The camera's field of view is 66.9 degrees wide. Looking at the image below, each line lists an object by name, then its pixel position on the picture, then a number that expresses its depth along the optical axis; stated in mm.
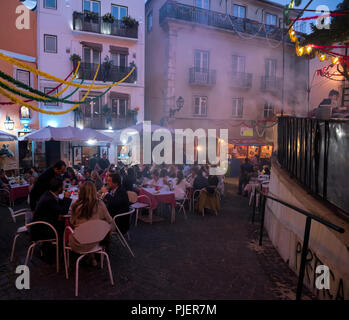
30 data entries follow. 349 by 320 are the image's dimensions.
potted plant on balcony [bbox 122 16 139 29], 16927
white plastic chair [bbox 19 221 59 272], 4160
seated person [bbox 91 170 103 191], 8242
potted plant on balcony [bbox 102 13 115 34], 16539
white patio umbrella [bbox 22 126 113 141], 9977
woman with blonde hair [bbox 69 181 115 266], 4176
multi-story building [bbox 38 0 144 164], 15773
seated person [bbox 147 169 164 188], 8305
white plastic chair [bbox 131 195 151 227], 6887
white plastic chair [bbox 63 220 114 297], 3760
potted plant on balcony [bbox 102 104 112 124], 16531
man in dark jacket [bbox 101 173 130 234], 5047
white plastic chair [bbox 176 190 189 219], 7762
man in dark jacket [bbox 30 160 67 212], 4906
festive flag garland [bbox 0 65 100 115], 4798
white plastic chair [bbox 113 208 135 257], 4906
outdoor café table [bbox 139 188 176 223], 7168
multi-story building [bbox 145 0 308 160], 17891
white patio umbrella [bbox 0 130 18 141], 10311
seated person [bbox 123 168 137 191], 7488
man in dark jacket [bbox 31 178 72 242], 4320
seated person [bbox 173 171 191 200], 8030
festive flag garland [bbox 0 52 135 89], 4591
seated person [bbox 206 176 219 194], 8148
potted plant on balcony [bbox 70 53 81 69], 15708
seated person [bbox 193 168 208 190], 8711
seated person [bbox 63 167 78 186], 7975
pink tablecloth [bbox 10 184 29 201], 8312
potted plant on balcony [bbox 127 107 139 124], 17344
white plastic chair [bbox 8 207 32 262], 4758
